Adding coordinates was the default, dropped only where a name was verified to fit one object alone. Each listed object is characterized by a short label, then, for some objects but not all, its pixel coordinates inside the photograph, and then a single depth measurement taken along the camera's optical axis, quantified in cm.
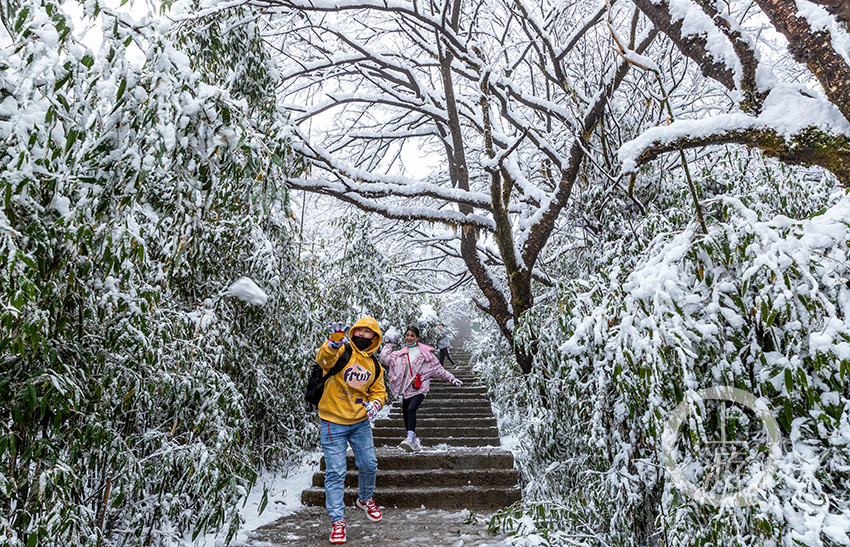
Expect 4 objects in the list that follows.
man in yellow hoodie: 413
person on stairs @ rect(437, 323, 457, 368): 1459
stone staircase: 523
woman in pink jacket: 654
